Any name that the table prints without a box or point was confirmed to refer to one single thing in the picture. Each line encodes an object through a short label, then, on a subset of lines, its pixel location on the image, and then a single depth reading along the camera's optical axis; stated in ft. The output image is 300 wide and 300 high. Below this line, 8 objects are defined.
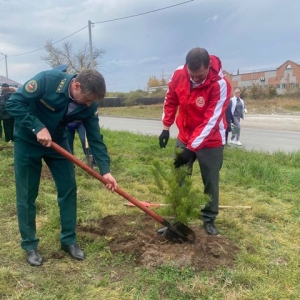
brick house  163.86
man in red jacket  11.68
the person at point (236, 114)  37.92
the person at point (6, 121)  33.71
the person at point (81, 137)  18.40
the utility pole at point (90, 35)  86.47
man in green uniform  9.50
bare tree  151.84
